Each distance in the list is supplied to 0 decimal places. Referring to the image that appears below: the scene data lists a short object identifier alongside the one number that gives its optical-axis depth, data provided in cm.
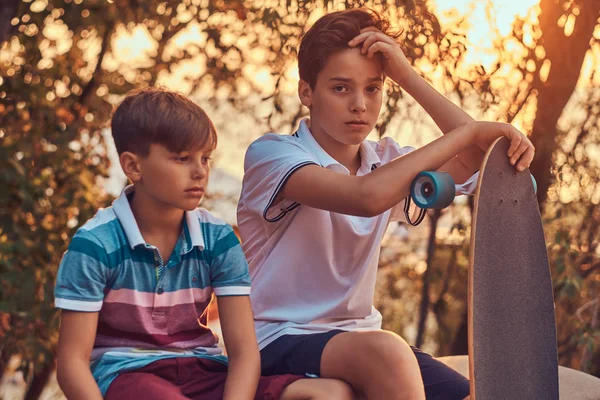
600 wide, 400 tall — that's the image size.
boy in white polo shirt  240
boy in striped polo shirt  213
